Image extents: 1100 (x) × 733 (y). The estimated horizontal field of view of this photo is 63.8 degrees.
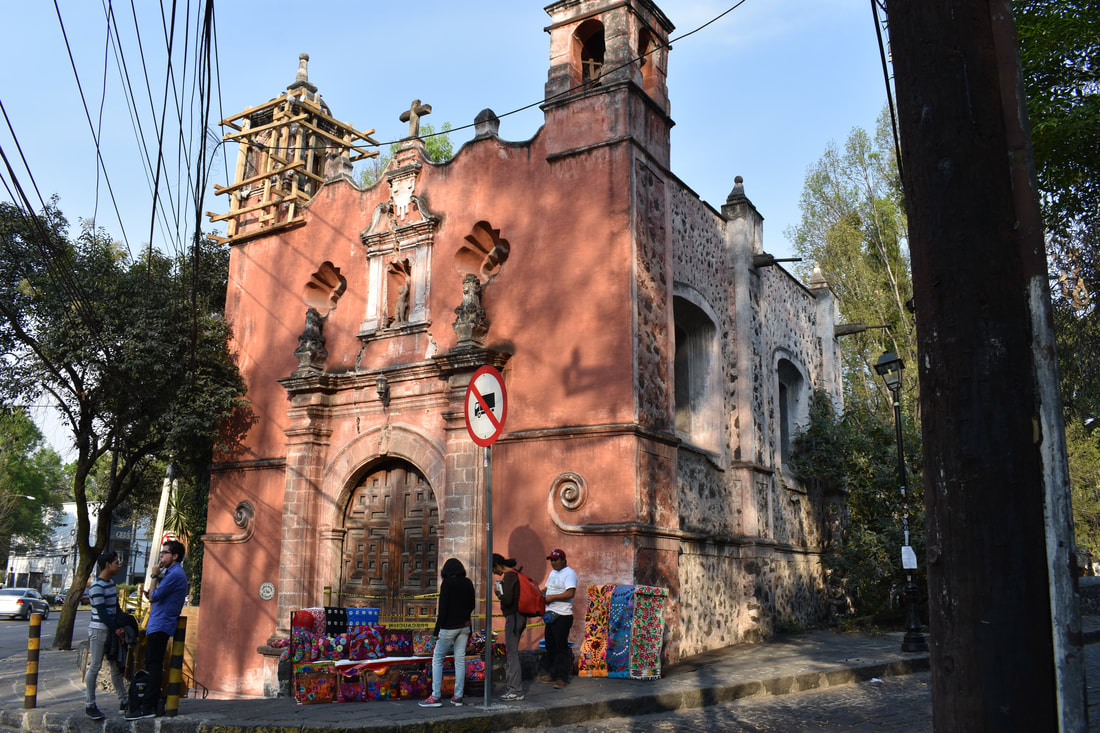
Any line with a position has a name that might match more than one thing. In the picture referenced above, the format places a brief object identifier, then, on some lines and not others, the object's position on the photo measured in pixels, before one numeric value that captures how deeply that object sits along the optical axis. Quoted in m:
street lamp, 11.90
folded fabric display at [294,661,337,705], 8.51
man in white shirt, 9.45
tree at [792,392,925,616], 15.93
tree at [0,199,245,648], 15.34
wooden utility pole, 2.54
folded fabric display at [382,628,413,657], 9.39
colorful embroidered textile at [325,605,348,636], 9.83
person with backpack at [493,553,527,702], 8.32
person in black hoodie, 8.16
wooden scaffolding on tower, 16.64
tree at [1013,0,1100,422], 11.49
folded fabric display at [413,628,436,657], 9.44
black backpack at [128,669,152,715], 7.69
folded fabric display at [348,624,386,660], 9.12
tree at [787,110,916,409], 27.39
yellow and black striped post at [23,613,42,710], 8.53
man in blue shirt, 7.75
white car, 37.84
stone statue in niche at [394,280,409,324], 14.30
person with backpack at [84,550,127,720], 8.12
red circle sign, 7.43
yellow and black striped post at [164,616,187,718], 7.73
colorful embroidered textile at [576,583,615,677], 10.20
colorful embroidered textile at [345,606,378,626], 10.47
